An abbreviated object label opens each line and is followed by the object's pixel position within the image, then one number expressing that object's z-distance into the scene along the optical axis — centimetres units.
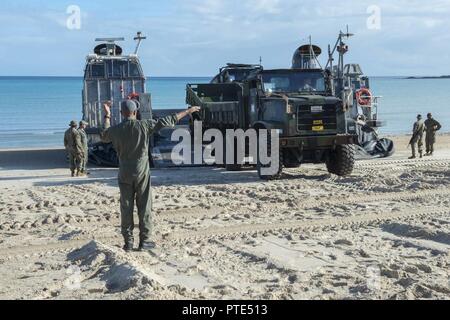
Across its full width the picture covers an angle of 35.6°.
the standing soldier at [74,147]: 1562
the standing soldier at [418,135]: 1881
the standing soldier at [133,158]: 743
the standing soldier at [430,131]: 1928
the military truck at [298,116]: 1397
